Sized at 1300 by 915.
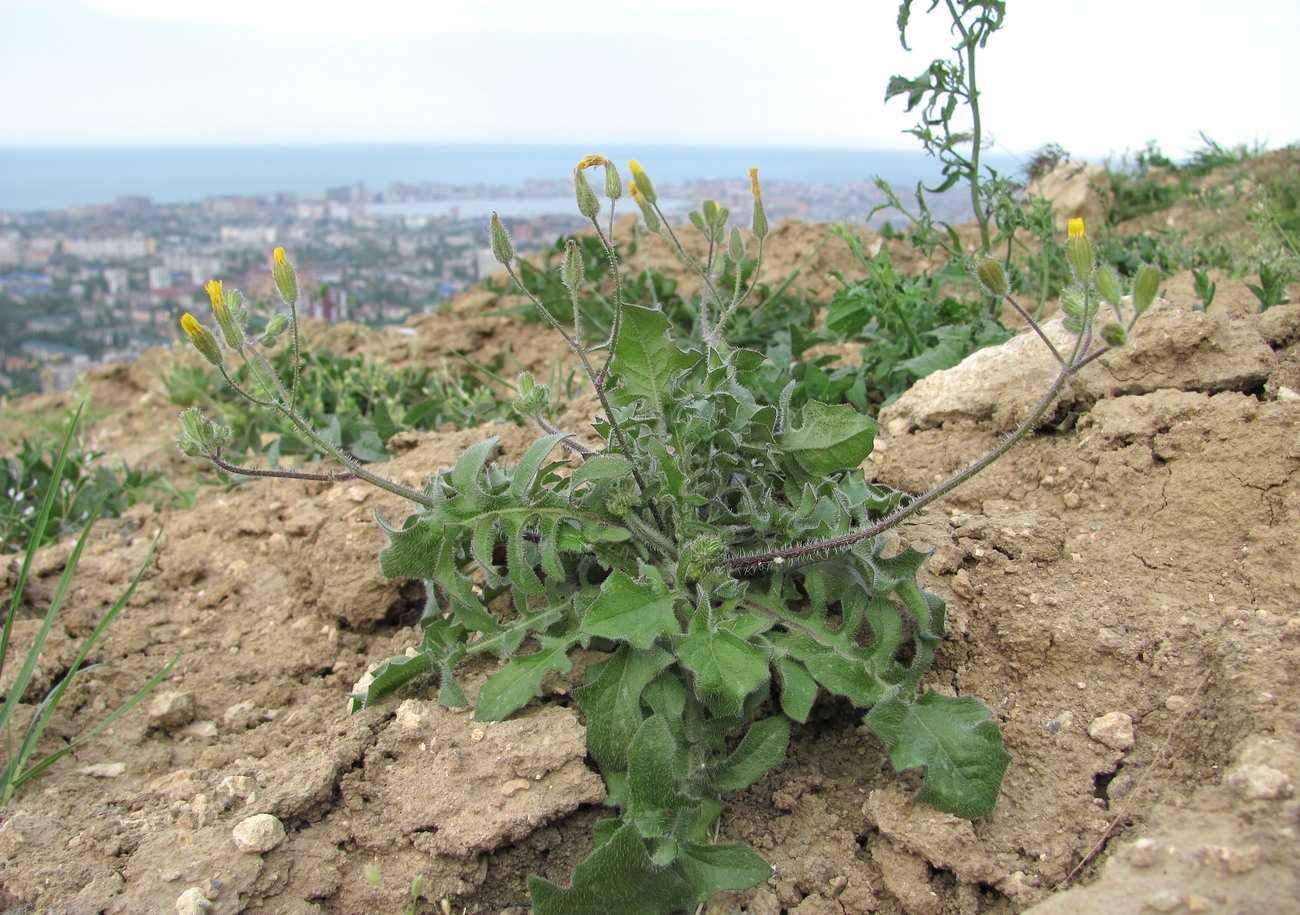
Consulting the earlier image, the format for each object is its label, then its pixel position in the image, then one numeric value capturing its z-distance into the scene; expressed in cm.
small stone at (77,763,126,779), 30
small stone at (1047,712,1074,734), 27
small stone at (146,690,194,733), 32
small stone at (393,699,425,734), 28
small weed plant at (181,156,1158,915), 25
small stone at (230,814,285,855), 26
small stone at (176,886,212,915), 24
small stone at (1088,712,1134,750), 26
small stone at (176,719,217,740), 32
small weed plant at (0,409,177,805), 29
